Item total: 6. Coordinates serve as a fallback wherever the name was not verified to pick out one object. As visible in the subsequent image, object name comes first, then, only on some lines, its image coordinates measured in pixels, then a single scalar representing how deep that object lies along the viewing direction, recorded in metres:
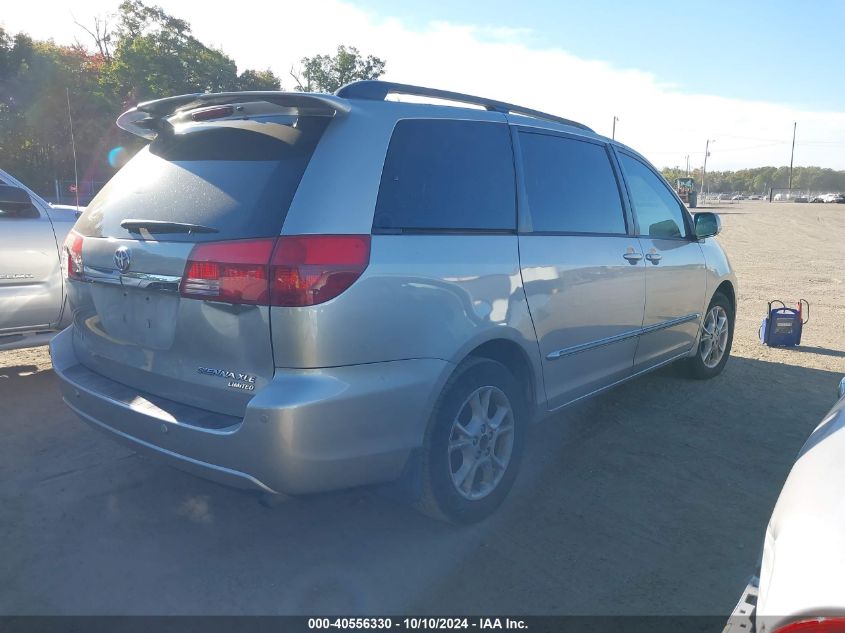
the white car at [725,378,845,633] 1.36
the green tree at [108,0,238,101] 42.16
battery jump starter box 6.93
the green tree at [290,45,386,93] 61.06
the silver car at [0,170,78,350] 4.89
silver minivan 2.49
